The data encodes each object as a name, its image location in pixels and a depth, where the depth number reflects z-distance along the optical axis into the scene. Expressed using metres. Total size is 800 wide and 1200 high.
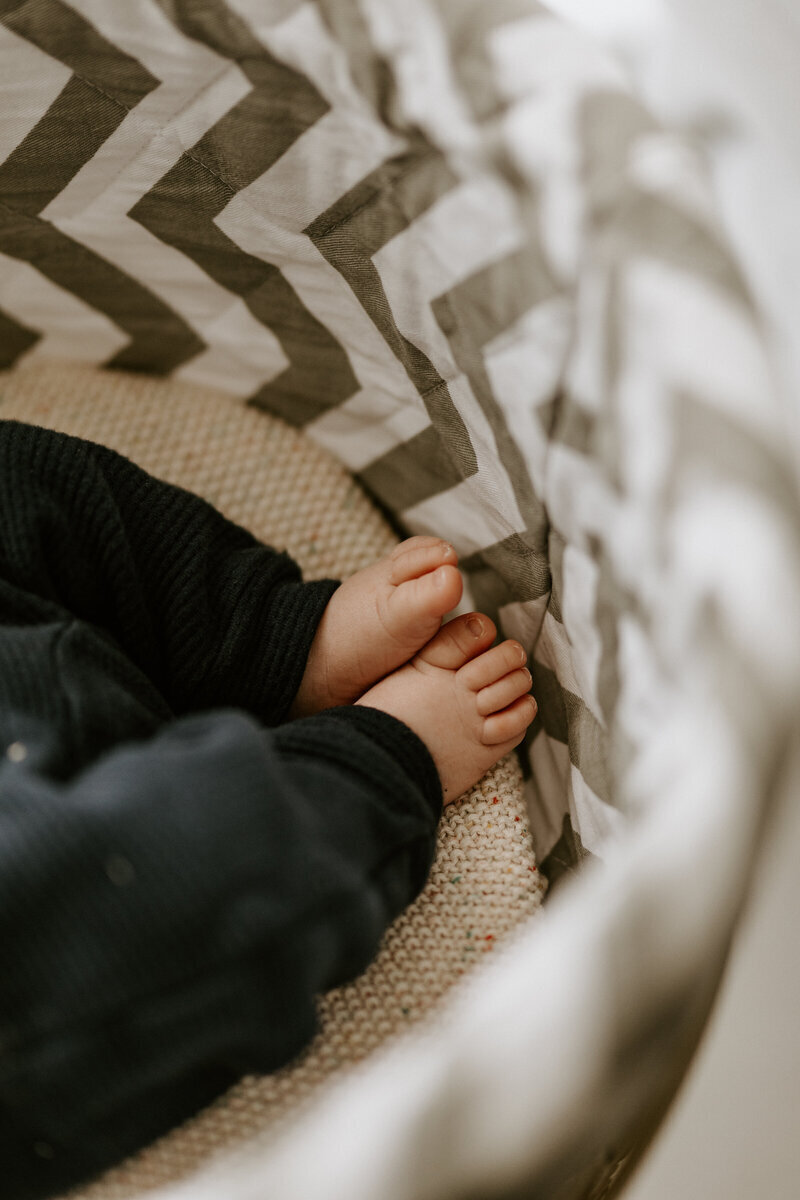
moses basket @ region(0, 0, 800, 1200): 0.23
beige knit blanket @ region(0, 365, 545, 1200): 0.44
